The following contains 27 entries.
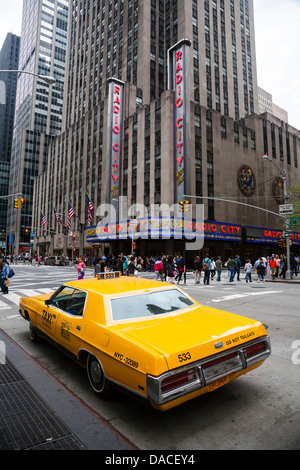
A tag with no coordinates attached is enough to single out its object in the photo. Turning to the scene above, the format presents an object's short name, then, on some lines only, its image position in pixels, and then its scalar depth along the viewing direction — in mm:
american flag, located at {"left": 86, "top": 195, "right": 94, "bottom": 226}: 38125
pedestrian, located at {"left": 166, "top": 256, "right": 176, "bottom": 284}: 16812
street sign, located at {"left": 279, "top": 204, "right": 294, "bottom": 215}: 20266
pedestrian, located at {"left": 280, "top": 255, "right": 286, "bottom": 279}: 21625
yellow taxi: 2701
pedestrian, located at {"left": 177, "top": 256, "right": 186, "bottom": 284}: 18214
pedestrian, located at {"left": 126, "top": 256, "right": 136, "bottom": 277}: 15961
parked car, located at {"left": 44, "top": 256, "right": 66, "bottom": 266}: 45856
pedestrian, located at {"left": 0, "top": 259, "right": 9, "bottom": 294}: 12080
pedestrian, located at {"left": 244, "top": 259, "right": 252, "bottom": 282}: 19109
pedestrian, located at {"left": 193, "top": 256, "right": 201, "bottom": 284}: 17984
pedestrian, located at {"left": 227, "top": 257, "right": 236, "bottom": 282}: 18844
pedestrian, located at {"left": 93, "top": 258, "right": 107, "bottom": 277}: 16409
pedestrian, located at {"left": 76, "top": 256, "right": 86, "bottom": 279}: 17328
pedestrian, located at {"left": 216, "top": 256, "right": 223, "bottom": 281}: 20211
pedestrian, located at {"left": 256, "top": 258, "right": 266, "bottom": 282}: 19270
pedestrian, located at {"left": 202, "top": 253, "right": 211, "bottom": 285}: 17406
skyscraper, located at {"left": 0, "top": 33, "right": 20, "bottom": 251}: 141625
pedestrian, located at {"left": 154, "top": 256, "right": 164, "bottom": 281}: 16547
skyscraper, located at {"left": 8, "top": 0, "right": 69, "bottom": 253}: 95438
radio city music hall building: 37656
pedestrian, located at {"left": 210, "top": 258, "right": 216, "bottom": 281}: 19759
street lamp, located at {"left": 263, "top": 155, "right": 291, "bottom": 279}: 20953
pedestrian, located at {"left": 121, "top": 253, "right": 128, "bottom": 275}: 16662
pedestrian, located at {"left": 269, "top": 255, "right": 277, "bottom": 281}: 20589
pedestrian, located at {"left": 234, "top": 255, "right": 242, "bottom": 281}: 19141
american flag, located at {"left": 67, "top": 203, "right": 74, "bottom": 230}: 40394
